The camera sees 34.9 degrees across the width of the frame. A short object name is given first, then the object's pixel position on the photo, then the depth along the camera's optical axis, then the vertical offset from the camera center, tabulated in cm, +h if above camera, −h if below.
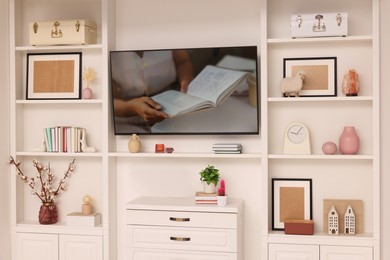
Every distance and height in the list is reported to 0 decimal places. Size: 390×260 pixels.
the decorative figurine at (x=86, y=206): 479 -69
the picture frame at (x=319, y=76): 446 +28
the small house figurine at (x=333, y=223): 437 -76
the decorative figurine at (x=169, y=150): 468 -25
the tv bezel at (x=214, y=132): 449 +4
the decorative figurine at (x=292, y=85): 434 +22
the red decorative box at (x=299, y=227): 435 -79
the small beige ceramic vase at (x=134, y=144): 469 -21
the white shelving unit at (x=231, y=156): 439 -26
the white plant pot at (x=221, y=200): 442 -60
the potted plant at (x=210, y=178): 454 -45
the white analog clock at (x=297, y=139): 445 -17
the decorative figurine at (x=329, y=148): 437 -23
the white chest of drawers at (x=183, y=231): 435 -81
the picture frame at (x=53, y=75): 486 +33
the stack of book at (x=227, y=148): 452 -23
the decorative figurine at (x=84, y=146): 477 -22
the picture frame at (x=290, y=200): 453 -62
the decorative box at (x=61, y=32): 466 +65
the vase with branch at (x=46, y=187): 483 -55
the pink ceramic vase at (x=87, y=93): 475 +19
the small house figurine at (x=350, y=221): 438 -75
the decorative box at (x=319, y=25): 427 +63
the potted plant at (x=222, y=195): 442 -57
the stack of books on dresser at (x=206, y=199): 447 -60
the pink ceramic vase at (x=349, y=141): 435 -18
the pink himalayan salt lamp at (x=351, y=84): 434 +22
